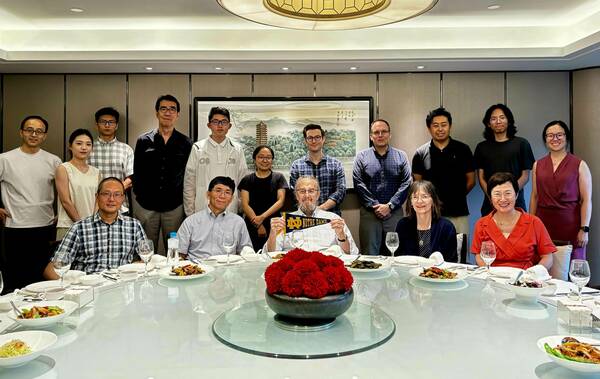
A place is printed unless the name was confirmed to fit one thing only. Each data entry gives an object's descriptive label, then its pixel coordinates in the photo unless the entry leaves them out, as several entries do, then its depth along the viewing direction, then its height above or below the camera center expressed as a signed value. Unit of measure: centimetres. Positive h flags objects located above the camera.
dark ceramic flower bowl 157 -38
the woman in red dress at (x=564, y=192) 428 +0
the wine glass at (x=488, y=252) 232 -30
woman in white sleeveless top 422 +8
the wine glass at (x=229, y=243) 266 -28
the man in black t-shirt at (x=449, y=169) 466 +24
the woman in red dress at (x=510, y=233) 282 -25
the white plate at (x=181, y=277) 227 -40
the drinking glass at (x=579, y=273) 189 -33
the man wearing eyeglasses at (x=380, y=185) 471 +8
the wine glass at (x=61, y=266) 209 -32
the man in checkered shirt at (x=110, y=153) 471 +43
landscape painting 534 +85
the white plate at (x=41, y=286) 213 -42
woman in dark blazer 310 -24
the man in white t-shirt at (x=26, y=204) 425 -7
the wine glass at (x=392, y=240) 263 -27
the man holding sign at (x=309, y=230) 270 -23
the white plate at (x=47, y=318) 158 -42
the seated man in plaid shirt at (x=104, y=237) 295 -27
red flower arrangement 159 -28
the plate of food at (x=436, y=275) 221 -40
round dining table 132 -48
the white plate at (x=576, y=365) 123 -46
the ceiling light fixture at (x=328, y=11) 226 +92
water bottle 262 -33
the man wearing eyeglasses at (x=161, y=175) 454 +20
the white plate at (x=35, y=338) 136 -44
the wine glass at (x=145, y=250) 237 -28
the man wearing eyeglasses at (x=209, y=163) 456 +32
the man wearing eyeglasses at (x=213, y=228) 346 -25
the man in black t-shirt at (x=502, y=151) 467 +42
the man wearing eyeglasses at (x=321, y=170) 469 +24
